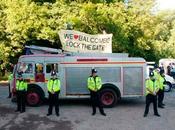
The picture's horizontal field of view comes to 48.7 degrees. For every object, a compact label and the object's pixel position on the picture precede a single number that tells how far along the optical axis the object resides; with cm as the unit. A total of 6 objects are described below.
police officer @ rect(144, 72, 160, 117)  763
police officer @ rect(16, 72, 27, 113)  818
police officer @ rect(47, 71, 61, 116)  781
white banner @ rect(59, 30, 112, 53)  971
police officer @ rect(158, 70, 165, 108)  853
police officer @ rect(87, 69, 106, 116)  794
